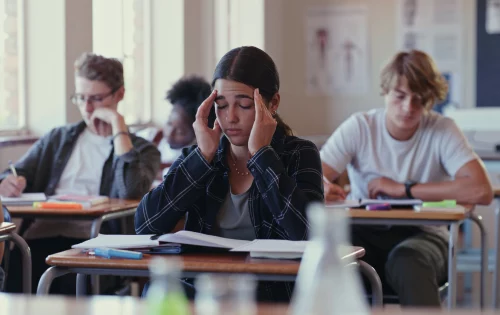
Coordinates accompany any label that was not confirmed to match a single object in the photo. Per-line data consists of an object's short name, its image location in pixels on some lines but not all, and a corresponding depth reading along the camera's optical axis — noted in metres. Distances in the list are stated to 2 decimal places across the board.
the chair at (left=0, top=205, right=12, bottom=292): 3.27
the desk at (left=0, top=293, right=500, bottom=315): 1.42
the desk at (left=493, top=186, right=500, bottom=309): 4.39
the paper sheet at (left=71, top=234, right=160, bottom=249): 2.49
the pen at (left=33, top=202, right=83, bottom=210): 3.61
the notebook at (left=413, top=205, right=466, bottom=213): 3.52
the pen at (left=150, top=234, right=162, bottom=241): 2.63
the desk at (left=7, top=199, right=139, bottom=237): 3.55
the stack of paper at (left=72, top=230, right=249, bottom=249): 2.44
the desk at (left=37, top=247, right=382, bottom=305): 2.27
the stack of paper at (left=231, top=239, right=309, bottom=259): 2.36
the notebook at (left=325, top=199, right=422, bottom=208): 3.69
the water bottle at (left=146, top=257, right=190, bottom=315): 1.04
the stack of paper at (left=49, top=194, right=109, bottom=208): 3.68
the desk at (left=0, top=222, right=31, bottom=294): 2.93
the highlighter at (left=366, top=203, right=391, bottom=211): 3.60
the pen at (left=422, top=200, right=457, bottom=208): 3.64
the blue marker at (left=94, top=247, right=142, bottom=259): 2.39
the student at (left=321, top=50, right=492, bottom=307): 3.78
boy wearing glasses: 4.10
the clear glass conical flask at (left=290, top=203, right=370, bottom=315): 0.97
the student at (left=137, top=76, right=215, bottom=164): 5.18
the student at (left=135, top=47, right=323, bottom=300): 2.63
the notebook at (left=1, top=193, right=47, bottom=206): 3.77
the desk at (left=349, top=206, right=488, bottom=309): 3.41
